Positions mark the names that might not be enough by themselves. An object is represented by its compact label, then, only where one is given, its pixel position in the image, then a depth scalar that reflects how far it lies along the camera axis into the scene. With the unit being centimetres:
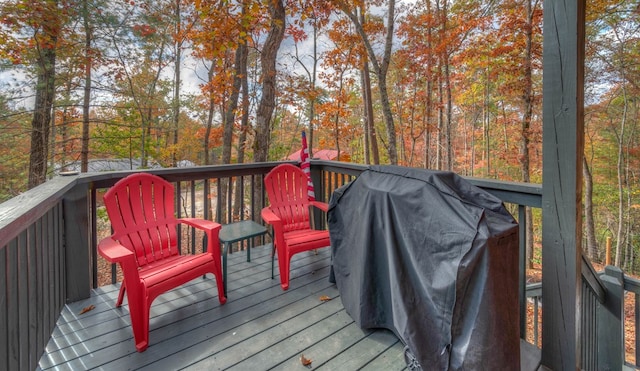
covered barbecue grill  126
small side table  233
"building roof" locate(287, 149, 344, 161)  1021
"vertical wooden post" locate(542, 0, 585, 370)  138
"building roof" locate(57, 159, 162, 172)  702
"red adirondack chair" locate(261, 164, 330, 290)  243
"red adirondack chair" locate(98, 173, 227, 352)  173
